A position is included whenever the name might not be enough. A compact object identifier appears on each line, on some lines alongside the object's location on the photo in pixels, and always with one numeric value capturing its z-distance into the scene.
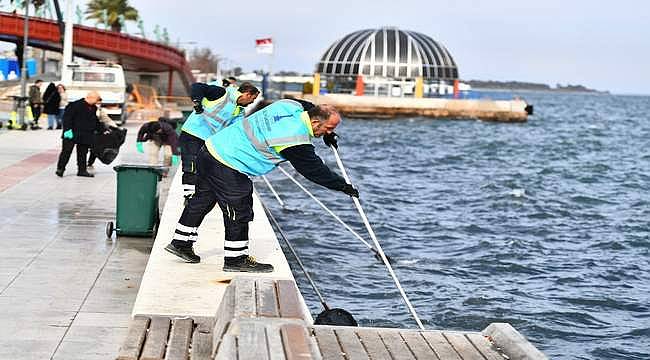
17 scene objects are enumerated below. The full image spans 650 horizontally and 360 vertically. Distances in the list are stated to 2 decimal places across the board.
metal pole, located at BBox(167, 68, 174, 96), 75.62
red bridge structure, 57.47
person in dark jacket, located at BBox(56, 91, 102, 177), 18.22
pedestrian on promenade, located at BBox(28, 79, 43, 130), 31.58
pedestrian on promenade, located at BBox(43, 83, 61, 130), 30.80
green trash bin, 13.16
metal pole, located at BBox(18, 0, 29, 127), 31.66
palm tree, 93.62
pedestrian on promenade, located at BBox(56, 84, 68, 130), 31.22
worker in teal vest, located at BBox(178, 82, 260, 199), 12.17
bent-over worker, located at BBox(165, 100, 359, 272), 8.86
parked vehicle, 36.00
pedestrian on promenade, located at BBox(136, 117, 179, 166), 18.94
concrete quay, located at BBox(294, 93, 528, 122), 91.27
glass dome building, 107.94
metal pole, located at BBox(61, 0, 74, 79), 41.94
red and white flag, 88.81
